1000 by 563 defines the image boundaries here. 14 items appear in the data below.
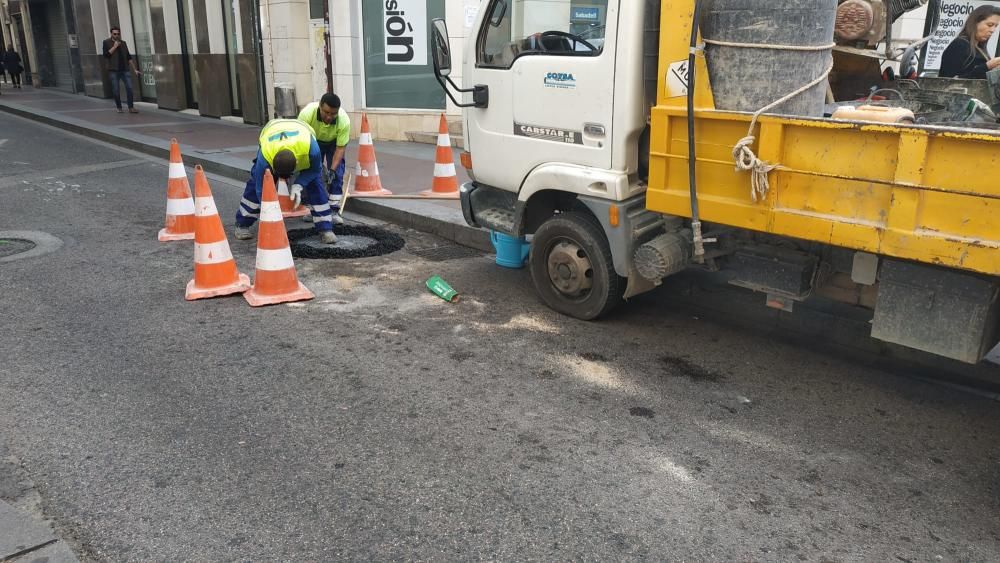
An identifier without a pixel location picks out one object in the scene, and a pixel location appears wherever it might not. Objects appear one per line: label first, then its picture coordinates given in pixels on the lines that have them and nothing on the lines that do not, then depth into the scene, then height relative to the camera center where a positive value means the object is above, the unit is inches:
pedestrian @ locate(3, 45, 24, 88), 1099.9 +18.1
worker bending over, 259.9 -31.3
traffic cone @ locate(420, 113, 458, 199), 343.3 -42.8
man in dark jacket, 676.1 +15.1
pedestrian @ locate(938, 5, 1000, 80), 248.7 +7.9
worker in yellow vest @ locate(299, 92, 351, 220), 290.2 -21.3
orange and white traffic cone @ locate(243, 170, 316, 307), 215.2 -51.4
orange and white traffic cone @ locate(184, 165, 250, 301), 219.8 -50.3
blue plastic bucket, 254.2 -56.5
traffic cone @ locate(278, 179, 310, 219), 324.2 -54.5
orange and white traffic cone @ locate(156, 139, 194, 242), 280.7 -47.4
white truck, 134.3 -21.4
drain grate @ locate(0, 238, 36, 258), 266.9 -58.4
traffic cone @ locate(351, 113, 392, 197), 354.6 -43.5
